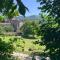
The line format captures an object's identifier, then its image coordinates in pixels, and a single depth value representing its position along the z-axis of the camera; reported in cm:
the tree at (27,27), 2524
